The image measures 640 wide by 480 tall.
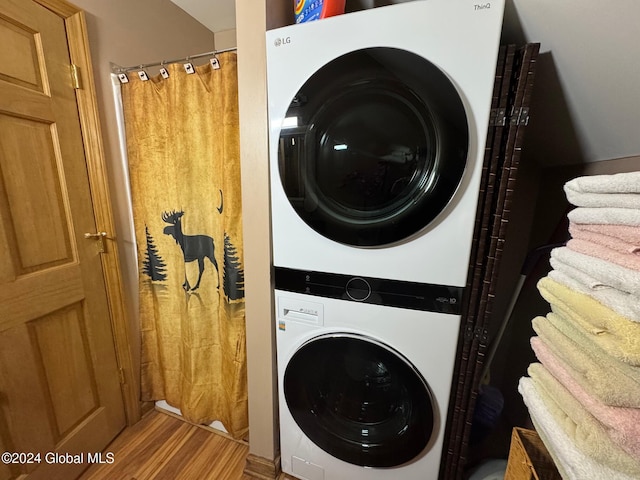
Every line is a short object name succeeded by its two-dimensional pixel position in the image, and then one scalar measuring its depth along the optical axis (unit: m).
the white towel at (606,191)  0.44
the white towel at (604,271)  0.40
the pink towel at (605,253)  0.42
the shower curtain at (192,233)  1.16
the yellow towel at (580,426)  0.39
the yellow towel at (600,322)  0.39
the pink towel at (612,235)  0.43
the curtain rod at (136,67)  1.08
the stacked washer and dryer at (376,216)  0.70
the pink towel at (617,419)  0.38
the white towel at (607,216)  0.43
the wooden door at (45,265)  0.96
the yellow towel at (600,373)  0.39
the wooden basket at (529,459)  0.57
